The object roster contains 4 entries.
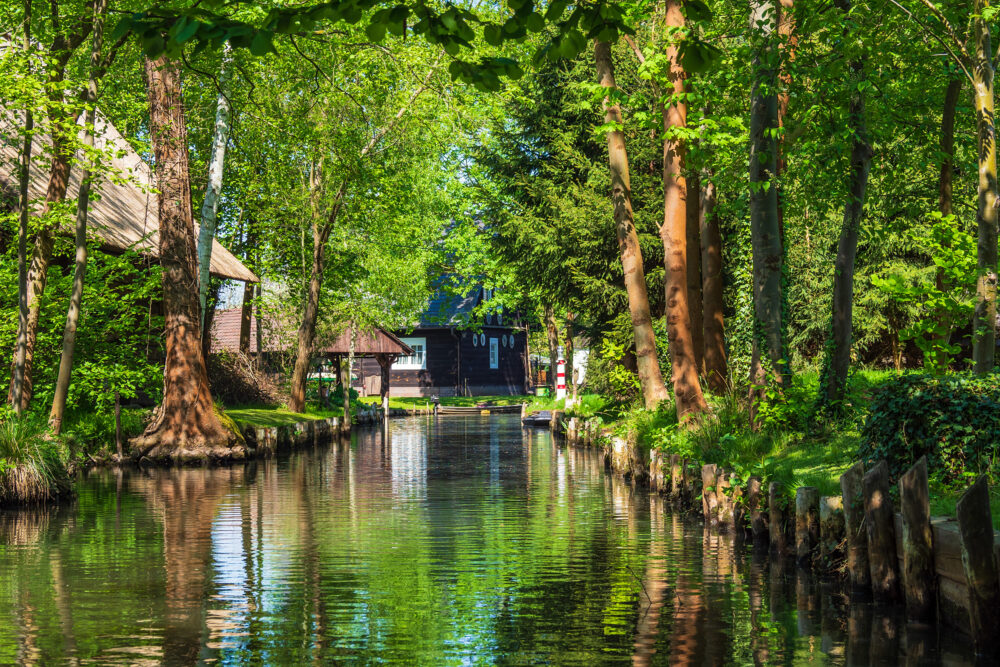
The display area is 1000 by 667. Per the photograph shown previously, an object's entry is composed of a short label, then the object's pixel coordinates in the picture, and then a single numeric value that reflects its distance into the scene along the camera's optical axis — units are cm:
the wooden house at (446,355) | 7569
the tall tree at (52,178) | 2117
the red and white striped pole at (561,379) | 5206
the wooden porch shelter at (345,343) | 5344
